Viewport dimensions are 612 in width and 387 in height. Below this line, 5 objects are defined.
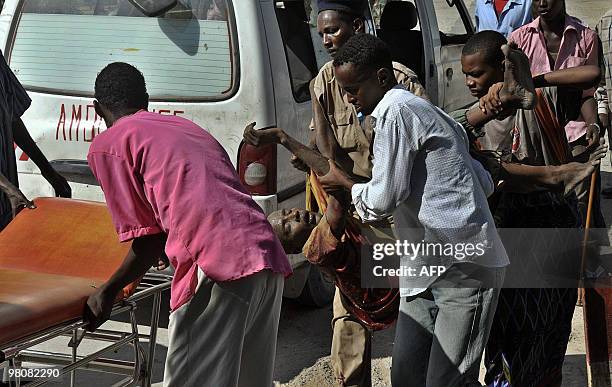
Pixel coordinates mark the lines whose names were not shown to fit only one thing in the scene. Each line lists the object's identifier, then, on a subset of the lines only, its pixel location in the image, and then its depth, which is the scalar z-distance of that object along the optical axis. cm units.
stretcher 328
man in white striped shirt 311
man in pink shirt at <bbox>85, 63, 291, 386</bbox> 294
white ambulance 482
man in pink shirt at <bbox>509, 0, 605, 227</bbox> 504
